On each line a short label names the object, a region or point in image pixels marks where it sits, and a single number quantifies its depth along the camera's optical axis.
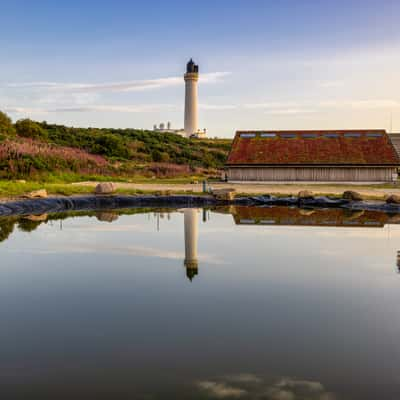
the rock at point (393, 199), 20.64
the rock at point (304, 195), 22.30
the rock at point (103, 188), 22.54
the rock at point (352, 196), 21.83
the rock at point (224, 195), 22.75
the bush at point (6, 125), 43.62
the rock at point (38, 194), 20.19
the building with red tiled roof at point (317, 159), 31.66
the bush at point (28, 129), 50.44
